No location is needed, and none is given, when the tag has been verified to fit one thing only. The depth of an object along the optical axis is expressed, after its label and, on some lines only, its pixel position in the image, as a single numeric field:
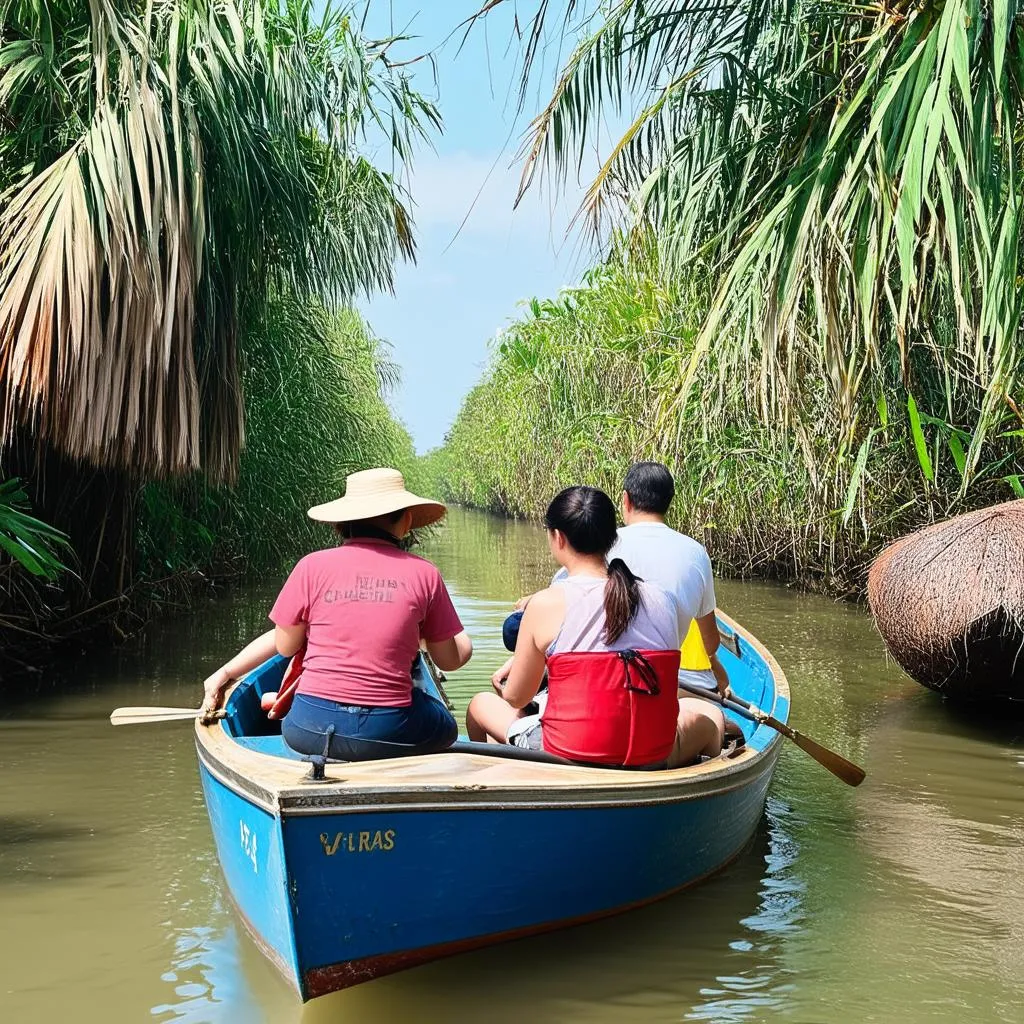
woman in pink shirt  3.92
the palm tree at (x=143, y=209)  7.23
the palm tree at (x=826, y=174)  5.59
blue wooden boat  3.38
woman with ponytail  4.04
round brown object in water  6.91
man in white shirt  4.68
